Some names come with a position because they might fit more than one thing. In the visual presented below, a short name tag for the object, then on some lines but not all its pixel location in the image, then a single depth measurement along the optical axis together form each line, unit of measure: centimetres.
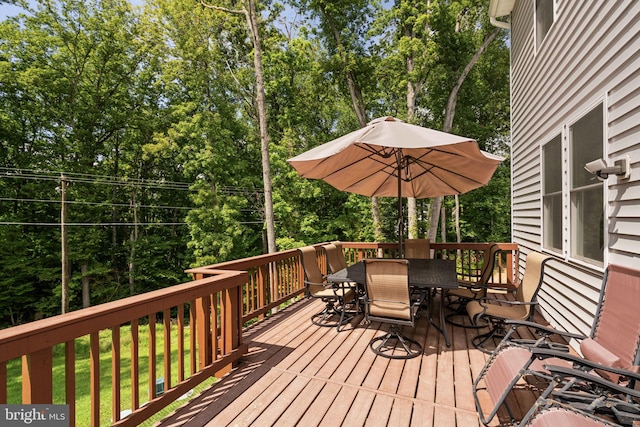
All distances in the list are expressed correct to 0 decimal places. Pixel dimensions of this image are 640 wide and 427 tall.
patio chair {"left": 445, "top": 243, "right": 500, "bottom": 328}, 411
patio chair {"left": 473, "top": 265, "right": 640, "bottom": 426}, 177
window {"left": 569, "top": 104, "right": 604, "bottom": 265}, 288
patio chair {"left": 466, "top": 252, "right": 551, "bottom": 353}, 310
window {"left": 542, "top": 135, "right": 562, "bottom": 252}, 387
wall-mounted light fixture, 238
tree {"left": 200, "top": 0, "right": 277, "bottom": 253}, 972
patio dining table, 337
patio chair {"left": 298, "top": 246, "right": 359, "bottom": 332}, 413
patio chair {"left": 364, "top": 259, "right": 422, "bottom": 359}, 310
